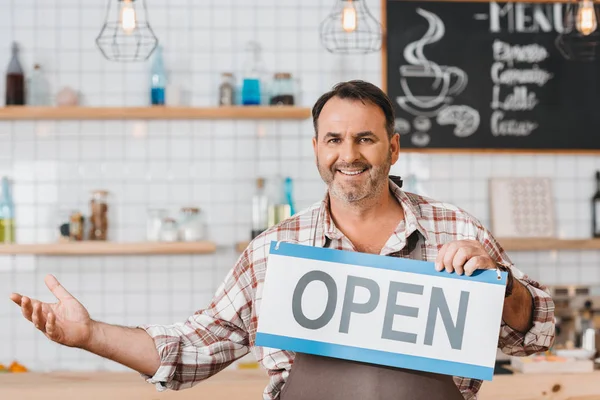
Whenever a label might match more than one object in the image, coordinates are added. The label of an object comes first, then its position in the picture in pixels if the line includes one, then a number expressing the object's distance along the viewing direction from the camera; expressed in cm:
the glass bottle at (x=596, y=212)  397
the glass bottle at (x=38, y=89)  379
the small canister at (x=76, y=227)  373
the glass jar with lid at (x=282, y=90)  382
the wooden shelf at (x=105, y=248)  362
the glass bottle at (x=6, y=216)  375
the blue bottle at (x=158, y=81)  377
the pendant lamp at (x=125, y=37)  374
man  183
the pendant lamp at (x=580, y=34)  318
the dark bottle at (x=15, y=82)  373
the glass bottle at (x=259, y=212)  382
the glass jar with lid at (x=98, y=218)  376
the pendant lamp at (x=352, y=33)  380
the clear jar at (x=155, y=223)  378
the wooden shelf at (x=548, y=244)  385
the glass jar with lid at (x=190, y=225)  376
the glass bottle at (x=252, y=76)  379
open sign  179
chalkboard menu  395
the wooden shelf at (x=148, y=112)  367
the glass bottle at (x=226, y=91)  380
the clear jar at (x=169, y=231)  373
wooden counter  315
